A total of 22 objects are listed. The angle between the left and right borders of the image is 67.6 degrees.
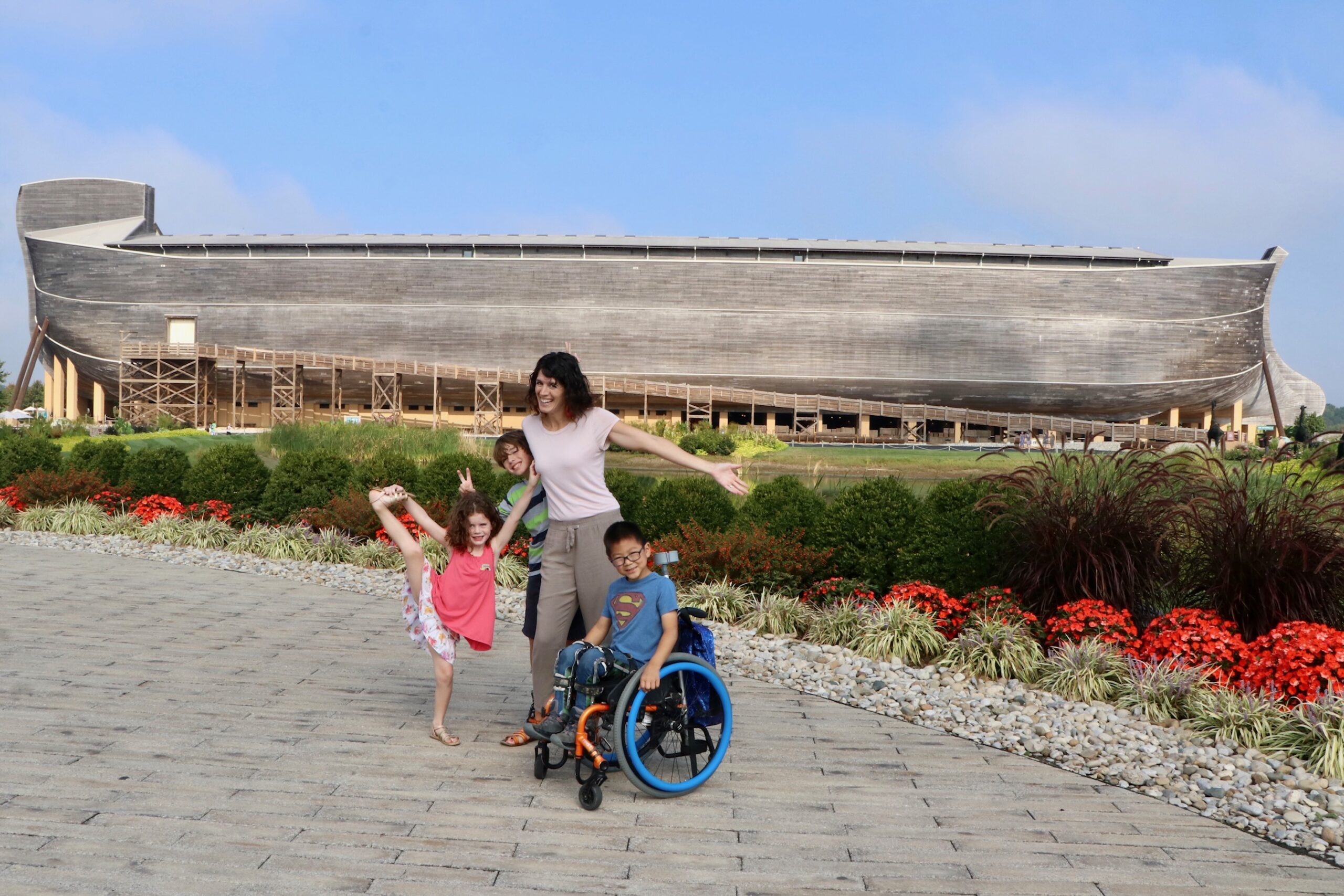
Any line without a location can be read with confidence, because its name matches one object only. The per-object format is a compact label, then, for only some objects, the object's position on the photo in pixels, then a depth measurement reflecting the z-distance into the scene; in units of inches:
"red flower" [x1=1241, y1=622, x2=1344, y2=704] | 228.1
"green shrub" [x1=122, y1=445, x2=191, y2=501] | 649.0
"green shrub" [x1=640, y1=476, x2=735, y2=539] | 445.4
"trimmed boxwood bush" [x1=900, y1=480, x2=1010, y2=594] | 336.5
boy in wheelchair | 173.0
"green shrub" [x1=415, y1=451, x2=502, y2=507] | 529.3
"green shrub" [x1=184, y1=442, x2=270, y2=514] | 601.6
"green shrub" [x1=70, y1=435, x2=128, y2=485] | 695.1
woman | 186.7
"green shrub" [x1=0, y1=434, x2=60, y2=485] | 733.9
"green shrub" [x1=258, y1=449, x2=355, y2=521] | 575.2
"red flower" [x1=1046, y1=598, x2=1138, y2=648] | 273.7
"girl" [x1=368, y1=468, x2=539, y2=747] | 203.2
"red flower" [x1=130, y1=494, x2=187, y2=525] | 607.2
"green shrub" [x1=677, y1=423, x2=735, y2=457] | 1180.5
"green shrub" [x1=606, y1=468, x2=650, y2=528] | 468.4
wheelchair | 167.6
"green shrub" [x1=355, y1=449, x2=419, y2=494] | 557.6
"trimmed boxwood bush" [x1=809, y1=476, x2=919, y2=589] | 363.3
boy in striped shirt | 198.7
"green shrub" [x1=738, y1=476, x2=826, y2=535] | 400.5
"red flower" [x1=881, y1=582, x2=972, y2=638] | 310.2
